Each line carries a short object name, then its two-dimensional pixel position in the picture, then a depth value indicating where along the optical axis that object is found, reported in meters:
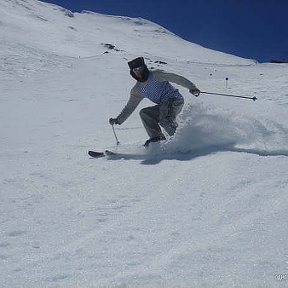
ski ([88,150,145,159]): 6.57
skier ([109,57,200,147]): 6.79
